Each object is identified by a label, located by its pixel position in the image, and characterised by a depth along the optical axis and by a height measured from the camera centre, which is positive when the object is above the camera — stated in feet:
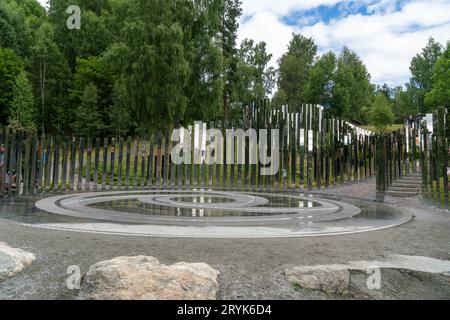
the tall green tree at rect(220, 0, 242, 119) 110.83 +40.82
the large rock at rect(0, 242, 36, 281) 9.52 -2.72
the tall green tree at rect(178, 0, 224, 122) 73.92 +24.09
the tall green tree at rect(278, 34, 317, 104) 178.99 +49.56
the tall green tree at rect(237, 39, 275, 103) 115.03 +42.68
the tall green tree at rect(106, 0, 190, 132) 67.26 +21.46
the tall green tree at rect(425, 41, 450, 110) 117.60 +31.64
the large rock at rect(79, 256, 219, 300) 8.32 -2.82
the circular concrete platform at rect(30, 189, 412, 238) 16.40 -2.69
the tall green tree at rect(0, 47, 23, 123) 127.13 +33.61
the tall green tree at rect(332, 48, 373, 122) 161.89 +40.95
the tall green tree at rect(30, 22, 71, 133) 137.28 +37.39
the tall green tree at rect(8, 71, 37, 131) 113.80 +22.15
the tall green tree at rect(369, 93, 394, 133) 137.90 +23.53
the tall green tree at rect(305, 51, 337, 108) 163.94 +42.95
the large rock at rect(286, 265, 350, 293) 9.38 -2.94
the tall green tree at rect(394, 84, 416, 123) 202.71 +41.09
